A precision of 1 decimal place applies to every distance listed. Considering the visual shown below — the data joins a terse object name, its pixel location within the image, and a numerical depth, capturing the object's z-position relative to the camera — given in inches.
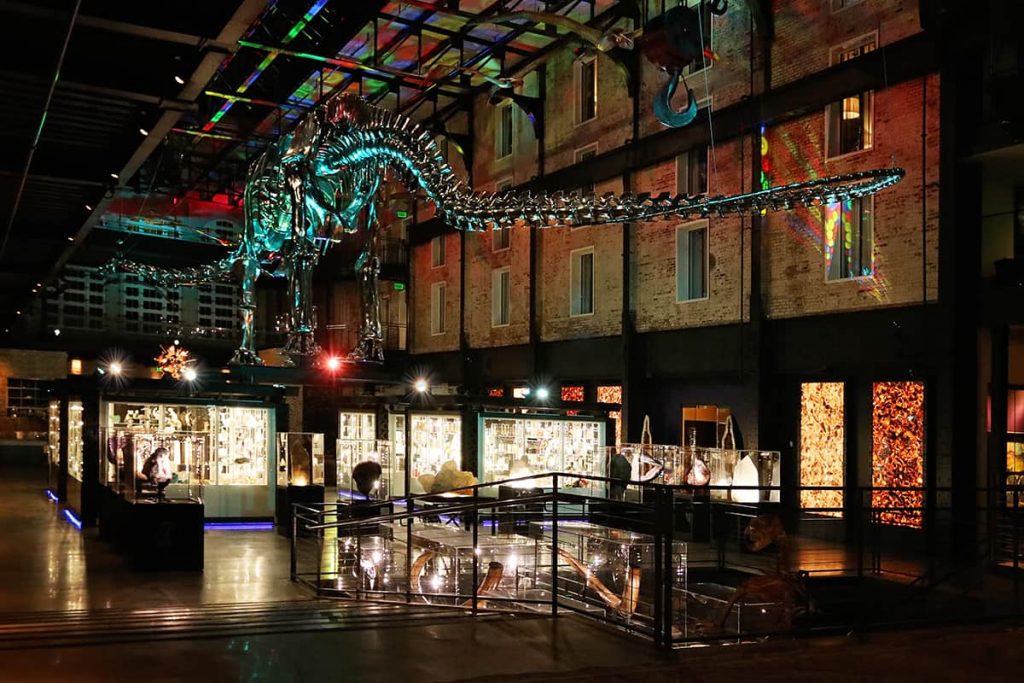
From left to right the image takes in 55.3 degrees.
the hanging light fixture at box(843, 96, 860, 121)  627.8
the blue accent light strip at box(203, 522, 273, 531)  624.1
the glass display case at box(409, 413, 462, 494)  684.7
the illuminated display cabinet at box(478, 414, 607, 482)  657.0
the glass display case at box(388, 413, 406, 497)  770.2
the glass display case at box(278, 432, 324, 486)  631.2
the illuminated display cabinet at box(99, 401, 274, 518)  613.6
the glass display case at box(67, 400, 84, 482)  649.6
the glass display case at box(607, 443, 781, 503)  567.5
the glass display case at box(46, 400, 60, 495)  789.2
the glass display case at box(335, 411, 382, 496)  625.0
